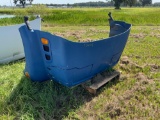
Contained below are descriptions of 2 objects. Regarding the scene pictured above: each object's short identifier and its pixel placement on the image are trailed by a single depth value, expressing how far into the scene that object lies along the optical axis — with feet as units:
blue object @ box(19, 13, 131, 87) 6.18
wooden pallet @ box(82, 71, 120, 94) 7.17
